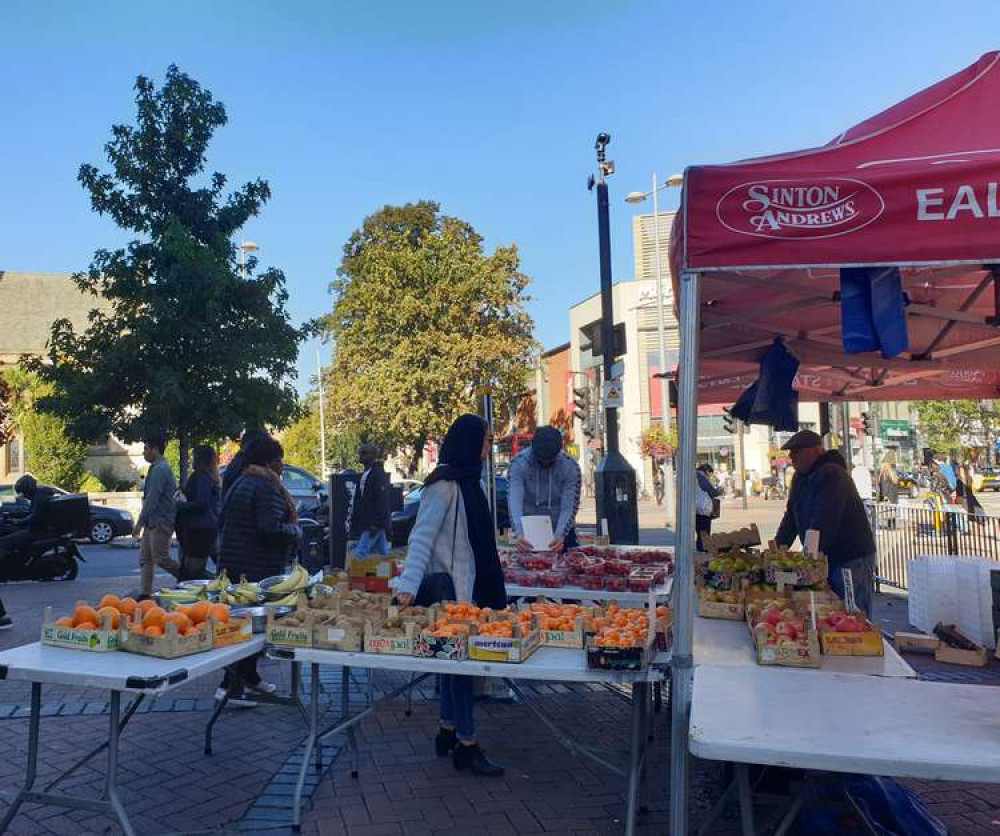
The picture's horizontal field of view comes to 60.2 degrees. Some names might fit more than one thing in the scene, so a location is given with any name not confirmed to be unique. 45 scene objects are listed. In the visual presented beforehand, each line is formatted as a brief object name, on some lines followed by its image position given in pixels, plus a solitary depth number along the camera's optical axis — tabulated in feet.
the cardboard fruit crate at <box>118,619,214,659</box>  12.18
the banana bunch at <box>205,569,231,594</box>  16.31
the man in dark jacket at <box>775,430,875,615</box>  20.17
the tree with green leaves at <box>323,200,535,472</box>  126.72
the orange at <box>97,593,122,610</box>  14.17
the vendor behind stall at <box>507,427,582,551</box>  22.80
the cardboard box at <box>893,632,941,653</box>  25.68
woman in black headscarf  15.58
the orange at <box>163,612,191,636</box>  12.71
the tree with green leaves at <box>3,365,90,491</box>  107.55
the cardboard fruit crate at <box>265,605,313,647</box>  13.25
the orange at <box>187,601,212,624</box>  13.57
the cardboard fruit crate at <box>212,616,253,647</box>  13.06
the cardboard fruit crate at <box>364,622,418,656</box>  12.78
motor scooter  42.65
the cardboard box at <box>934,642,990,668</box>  24.30
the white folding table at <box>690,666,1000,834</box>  8.16
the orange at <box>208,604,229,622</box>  13.50
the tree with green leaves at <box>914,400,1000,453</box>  102.24
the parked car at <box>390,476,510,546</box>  56.85
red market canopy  10.40
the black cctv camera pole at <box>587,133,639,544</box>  40.32
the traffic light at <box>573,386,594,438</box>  57.06
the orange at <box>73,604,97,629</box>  13.43
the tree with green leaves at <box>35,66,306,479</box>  47.73
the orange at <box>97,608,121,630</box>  13.21
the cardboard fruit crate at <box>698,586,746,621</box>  15.81
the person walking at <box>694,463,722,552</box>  44.39
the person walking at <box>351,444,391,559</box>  34.63
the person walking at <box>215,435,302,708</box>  19.76
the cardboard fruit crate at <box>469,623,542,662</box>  12.24
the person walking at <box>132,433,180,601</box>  30.73
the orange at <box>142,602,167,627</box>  12.82
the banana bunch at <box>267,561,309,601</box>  16.72
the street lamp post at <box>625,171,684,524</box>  99.98
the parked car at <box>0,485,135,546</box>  66.74
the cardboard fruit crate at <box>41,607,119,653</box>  12.87
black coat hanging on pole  21.15
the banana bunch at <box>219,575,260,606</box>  15.69
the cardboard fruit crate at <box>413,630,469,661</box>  12.48
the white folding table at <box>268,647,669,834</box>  11.98
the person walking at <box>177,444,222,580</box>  28.22
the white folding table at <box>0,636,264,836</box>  11.30
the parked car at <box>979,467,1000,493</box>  127.85
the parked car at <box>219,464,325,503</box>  63.98
